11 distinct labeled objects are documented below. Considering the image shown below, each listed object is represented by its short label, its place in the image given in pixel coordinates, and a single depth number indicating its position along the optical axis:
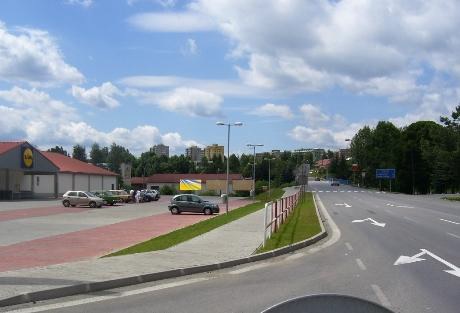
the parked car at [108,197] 62.22
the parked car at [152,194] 73.97
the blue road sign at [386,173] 117.94
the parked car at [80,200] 55.59
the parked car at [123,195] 66.83
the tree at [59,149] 185.62
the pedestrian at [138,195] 70.00
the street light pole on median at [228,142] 52.62
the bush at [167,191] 110.31
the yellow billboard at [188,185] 71.56
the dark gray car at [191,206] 45.91
